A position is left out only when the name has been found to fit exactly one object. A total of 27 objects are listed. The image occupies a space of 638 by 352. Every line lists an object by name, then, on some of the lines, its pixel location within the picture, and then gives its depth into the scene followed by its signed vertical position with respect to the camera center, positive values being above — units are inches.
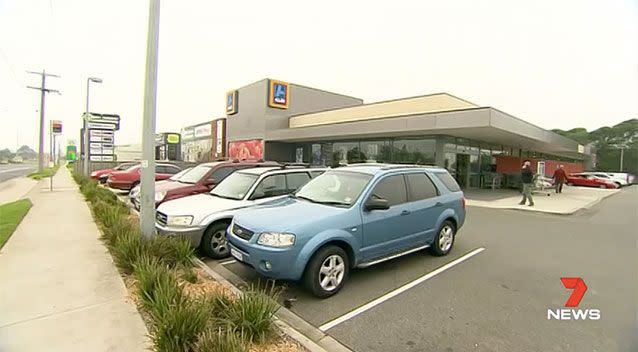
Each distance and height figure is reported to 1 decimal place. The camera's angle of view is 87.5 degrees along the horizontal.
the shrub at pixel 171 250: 199.9 -54.9
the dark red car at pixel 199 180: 312.7 -18.3
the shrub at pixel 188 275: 179.9 -62.0
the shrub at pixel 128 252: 196.1 -55.9
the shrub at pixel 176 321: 111.1 -56.9
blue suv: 163.5 -31.2
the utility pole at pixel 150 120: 228.9 +28.1
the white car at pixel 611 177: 1210.6 +12.9
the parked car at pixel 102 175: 856.9 -46.8
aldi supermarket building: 675.4 +92.2
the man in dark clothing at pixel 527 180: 549.6 -5.4
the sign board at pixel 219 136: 1443.2 +118.2
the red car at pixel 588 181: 1211.4 -5.6
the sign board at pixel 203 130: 1563.6 +156.8
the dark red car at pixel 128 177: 664.4 -37.1
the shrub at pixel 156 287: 130.2 -54.6
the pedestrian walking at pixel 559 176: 798.6 +5.5
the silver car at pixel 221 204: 229.8 -31.3
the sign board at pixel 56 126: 1124.5 +99.4
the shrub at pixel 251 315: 123.8 -58.2
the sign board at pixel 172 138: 2063.2 +141.0
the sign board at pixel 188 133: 1793.3 +157.4
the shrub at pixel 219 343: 104.0 -57.2
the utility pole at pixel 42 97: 1171.8 +207.1
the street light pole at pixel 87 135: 806.5 +54.1
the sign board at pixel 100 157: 944.9 +0.5
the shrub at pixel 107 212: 292.4 -53.3
